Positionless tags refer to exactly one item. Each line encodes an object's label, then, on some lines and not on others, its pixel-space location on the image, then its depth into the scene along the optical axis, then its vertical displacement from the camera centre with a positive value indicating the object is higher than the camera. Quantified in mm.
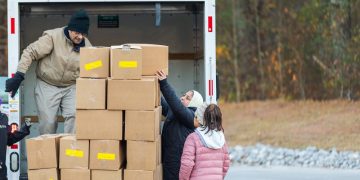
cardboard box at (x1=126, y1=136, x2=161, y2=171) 12718 -491
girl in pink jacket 12697 -455
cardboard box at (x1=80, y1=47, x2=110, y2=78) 12923 +244
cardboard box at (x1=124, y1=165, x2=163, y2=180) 12739 -647
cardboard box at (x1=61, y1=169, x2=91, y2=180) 12817 -642
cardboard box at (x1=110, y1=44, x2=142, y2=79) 12690 +231
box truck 16641 +689
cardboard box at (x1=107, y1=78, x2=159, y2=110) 12633 -13
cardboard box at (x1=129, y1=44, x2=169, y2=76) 13135 +271
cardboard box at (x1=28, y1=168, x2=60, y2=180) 12994 -653
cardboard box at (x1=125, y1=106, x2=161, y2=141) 12640 -254
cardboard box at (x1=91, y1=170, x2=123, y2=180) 12746 -646
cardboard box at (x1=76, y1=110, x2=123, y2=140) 12690 -247
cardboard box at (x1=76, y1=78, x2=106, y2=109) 12767 -11
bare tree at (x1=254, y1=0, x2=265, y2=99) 47851 +1296
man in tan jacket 14931 +233
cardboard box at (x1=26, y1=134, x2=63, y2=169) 13022 -476
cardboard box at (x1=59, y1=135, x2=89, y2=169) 12810 -481
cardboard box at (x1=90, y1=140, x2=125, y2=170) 12675 -483
